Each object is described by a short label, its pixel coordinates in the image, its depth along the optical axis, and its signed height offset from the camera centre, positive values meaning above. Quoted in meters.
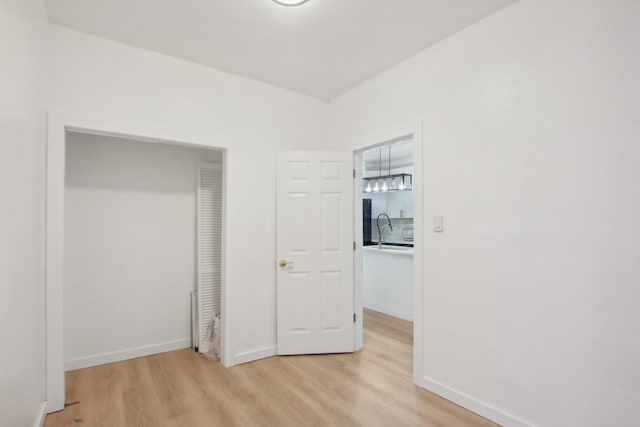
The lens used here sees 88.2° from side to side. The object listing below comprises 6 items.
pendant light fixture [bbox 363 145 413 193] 5.97 +0.61
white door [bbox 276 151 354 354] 3.39 -0.39
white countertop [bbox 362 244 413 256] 4.65 -0.53
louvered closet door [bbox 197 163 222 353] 3.54 -0.29
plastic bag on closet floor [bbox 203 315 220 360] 3.34 -1.29
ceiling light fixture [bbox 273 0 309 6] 2.15 +1.40
